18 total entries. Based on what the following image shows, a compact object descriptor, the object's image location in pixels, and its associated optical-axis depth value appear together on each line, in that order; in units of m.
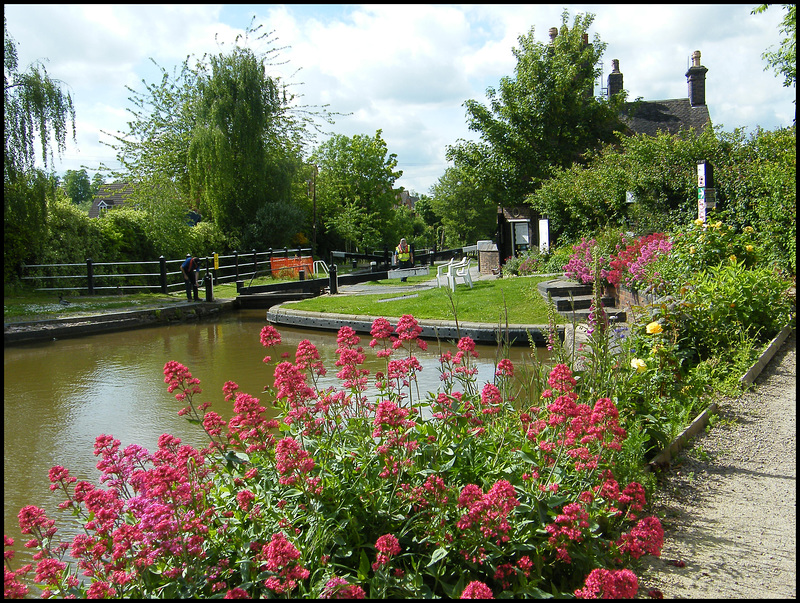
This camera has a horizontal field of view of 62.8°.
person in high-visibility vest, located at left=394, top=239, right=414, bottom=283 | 24.42
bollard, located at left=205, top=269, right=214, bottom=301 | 18.73
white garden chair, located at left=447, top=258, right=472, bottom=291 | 16.55
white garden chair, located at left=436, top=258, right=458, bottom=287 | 19.38
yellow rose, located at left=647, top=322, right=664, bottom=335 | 5.68
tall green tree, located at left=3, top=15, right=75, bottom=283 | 17.48
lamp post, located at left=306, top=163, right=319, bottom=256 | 34.09
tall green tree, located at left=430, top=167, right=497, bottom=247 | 55.28
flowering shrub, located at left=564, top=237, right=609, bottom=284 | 12.64
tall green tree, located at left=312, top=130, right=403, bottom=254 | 44.38
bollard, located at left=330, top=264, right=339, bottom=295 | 19.46
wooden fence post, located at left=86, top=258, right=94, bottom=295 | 19.48
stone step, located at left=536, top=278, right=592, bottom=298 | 12.52
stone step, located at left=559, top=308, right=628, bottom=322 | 10.41
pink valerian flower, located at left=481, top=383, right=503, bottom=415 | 3.69
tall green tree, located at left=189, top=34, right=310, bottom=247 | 27.91
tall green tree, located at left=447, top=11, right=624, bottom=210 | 27.48
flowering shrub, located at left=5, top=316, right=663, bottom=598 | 2.76
